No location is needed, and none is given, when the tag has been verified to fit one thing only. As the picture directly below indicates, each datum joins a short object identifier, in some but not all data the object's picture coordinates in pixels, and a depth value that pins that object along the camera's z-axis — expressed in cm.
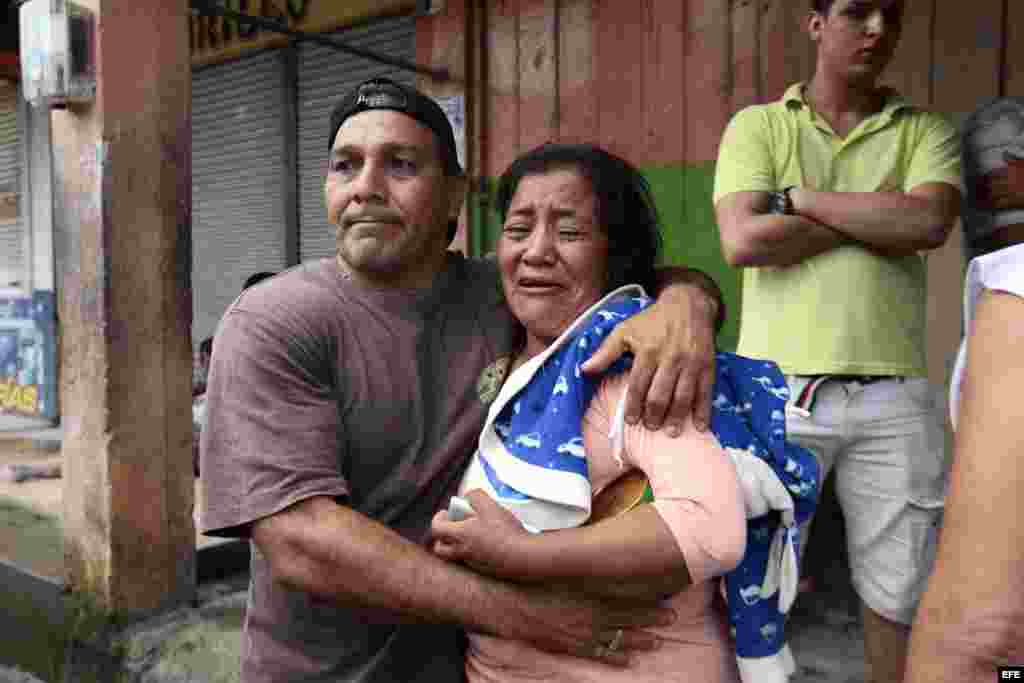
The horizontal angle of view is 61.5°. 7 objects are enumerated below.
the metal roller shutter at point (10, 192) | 802
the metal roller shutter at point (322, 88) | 516
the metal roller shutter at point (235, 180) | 586
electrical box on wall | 315
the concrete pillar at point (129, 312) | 321
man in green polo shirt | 220
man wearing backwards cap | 137
